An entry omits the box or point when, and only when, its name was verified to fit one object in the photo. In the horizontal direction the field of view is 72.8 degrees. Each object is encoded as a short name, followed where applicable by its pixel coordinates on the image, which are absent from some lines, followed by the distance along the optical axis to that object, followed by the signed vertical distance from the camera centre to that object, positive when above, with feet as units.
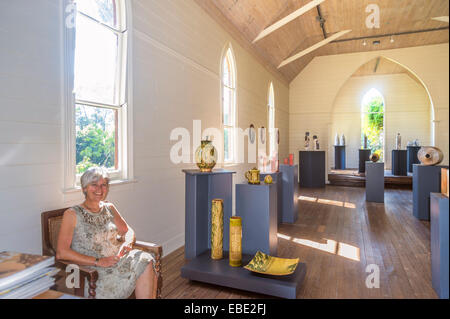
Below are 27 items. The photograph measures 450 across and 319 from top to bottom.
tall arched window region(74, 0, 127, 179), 8.62 +2.32
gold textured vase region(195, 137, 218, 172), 10.87 +0.16
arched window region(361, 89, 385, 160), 40.11 +5.55
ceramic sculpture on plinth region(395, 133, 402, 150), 33.50 +2.07
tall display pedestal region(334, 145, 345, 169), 41.22 +0.55
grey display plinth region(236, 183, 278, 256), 10.86 -2.01
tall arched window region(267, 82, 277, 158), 29.30 +4.08
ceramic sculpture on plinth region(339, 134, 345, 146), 41.11 +2.57
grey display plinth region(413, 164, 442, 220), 18.02 -1.57
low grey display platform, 8.23 -3.34
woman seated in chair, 5.86 -1.78
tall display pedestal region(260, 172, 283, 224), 16.99 -1.82
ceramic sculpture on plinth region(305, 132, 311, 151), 33.78 +2.02
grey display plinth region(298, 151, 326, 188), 32.73 -1.06
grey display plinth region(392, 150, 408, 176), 32.40 -0.23
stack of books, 4.46 -1.75
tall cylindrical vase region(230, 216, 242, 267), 9.50 -2.55
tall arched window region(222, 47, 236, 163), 19.10 +3.54
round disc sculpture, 17.33 +0.17
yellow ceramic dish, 8.75 -3.14
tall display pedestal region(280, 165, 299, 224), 17.83 -2.10
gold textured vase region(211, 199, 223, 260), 10.19 -2.29
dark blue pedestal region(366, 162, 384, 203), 23.71 -1.73
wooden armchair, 6.56 -1.82
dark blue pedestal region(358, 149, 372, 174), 35.86 +0.59
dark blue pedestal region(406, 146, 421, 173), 31.16 +0.40
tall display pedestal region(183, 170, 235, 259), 10.89 -1.68
